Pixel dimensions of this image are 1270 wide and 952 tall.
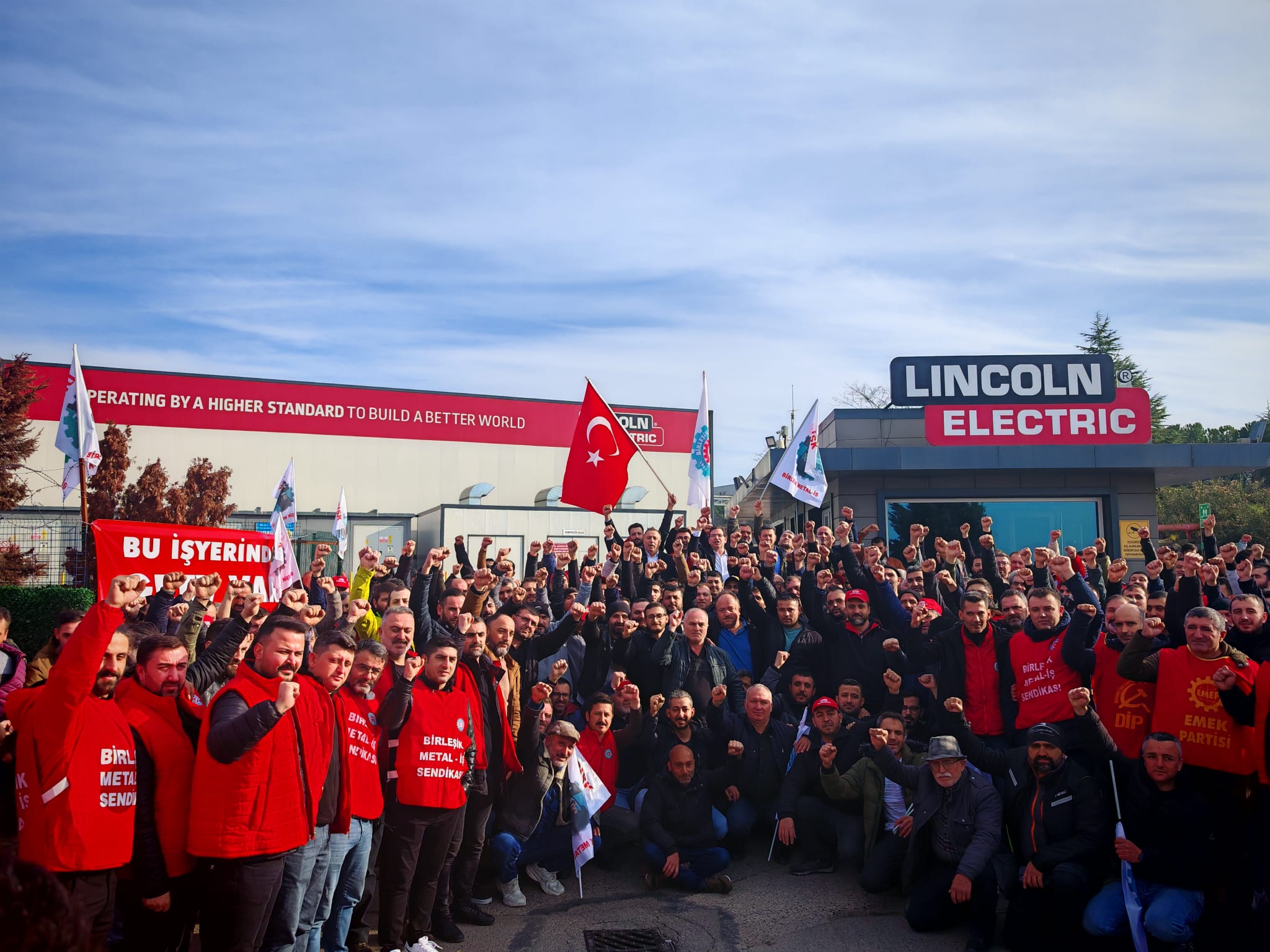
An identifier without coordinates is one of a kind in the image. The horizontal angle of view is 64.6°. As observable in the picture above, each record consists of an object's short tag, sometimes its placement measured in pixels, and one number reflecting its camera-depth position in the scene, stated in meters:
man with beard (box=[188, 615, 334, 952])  4.26
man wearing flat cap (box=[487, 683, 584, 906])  7.03
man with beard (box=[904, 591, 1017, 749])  7.44
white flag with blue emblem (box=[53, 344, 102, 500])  11.34
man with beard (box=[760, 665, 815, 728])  8.20
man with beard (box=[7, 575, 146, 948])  4.10
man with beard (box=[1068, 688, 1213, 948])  5.66
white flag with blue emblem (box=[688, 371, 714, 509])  14.90
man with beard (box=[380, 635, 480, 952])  5.71
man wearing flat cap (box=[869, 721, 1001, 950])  6.20
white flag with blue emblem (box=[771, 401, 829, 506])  13.53
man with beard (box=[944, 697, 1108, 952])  5.98
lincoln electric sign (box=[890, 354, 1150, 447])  16.70
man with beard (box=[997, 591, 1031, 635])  7.73
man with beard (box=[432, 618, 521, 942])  6.11
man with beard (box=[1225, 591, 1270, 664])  6.48
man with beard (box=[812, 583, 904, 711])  8.30
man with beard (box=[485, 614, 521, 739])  6.76
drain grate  6.02
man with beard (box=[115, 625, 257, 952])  4.41
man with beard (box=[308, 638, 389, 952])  5.25
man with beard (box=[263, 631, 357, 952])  4.64
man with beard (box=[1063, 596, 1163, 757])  6.71
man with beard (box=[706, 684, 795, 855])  7.72
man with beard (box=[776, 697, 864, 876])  7.39
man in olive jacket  6.95
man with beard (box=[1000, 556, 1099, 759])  7.03
